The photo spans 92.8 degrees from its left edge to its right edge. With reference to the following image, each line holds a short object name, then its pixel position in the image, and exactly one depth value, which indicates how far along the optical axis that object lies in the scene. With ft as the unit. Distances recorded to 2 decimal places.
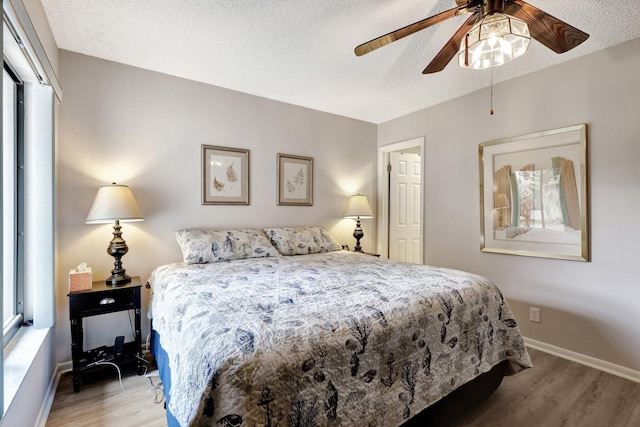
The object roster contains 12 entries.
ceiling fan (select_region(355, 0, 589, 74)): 4.56
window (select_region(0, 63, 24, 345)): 5.65
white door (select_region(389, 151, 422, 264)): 13.82
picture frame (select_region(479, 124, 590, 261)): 7.97
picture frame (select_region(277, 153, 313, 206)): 11.09
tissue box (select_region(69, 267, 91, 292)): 6.73
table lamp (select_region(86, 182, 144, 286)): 7.02
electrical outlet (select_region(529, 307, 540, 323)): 8.75
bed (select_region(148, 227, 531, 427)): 3.12
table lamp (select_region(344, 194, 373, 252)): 11.90
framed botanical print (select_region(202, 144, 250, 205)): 9.55
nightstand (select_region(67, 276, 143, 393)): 6.59
